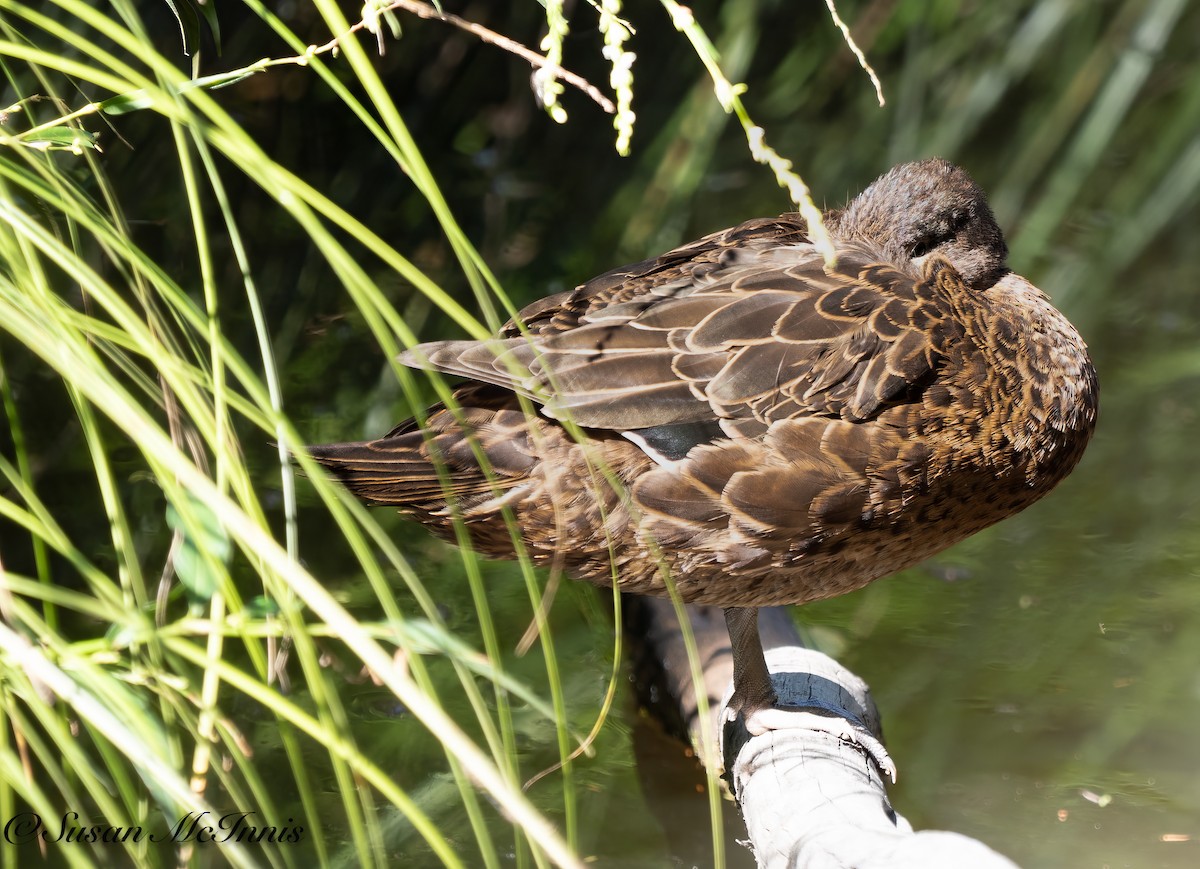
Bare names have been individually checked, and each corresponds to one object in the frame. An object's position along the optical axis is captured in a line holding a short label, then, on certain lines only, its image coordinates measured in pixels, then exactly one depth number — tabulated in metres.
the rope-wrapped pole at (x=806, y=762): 7.36
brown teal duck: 7.45
